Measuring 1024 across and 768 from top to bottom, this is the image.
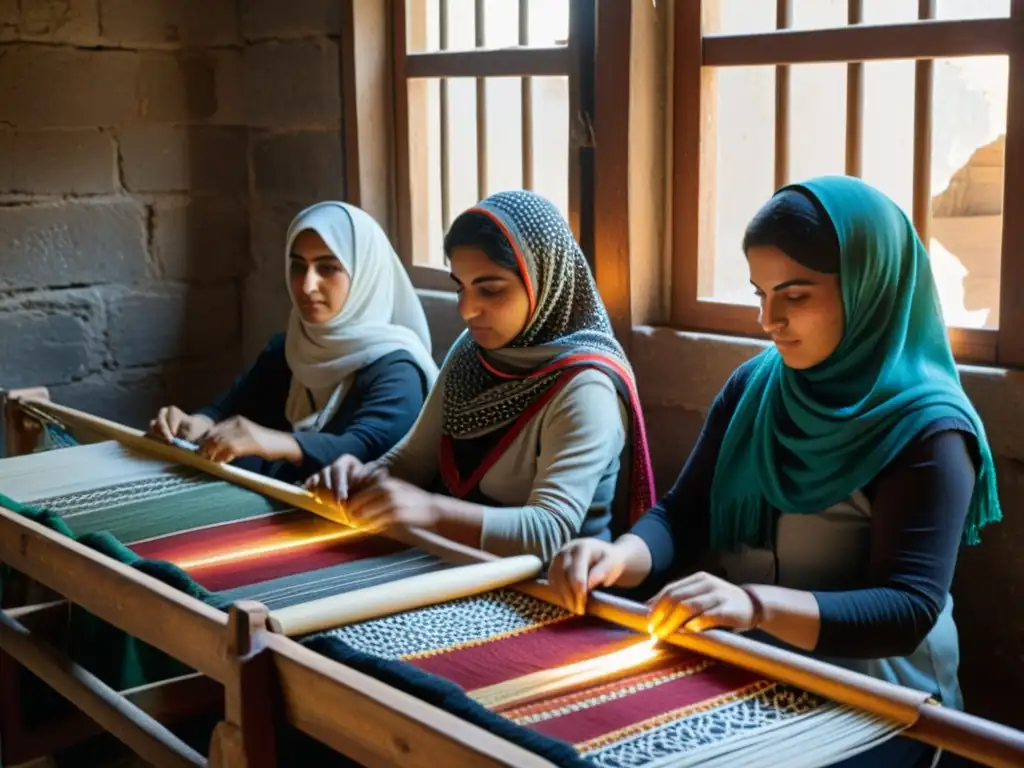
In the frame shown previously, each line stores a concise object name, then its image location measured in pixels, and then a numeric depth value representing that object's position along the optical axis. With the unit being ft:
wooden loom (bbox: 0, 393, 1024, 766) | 4.28
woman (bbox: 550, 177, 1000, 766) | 5.81
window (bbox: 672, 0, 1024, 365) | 7.86
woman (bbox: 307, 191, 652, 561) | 7.52
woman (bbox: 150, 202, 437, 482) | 9.69
